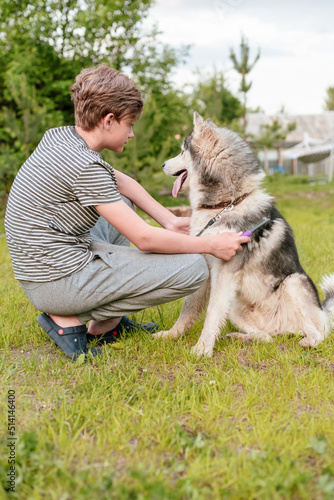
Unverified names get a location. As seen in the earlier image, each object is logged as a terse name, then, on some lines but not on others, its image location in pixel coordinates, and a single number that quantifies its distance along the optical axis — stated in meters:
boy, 2.37
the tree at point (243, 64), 9.59
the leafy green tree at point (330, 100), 53.03
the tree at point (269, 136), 14.41
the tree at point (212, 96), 10.45
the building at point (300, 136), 32.97
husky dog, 2.78
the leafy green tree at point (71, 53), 12.42
